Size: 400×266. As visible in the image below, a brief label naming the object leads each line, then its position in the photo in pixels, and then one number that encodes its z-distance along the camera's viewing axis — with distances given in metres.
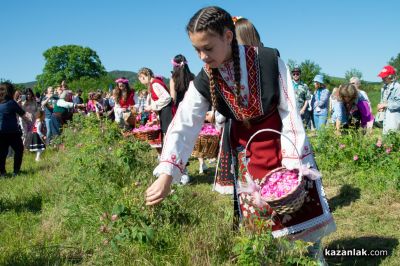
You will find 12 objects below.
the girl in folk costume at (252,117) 2.17
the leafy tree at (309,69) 57.00
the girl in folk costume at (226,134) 2.99
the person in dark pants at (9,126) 7.66
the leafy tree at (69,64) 74.64
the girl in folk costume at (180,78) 5.76
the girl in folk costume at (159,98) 5.89
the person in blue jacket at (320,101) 9.59
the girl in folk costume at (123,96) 8.50
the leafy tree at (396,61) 75.00
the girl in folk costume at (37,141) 9.48
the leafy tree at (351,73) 55.94
